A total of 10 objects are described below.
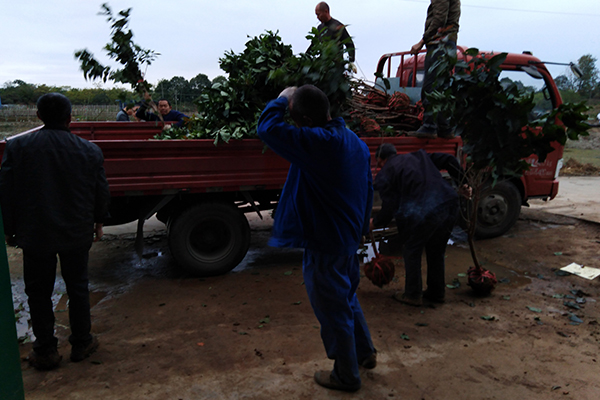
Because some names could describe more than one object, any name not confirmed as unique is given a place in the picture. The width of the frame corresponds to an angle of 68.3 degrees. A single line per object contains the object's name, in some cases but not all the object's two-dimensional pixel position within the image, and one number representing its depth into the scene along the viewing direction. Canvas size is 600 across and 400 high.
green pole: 1.88
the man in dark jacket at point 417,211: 4.20
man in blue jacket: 2.54
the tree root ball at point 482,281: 4.48
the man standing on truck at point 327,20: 6.38
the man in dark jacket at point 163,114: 6.62
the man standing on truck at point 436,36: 5.86
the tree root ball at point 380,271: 4.27
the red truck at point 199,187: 4.59
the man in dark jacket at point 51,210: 3.05
